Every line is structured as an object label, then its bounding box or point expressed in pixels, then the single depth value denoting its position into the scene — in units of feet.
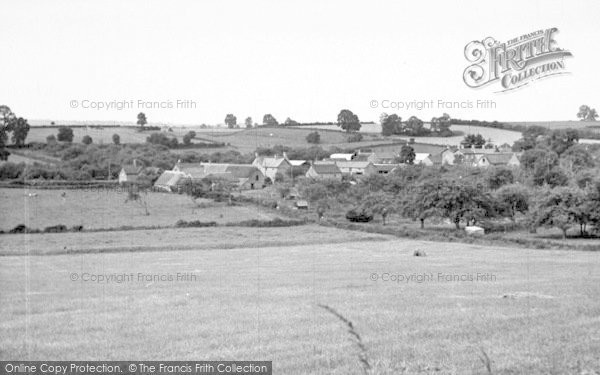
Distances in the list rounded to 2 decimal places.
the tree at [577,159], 372.27
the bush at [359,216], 252.01
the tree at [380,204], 254.27
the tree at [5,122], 306.35
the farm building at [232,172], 378.53
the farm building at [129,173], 354.15
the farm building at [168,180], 336.70
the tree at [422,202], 240.94
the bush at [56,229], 208.85
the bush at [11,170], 313.73
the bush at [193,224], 223.51
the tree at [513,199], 260.01
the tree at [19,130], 336.49
